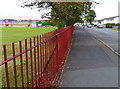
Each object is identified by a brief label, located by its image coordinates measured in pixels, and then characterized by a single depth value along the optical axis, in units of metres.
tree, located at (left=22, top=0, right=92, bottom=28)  7.53
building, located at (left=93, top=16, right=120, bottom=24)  39.07
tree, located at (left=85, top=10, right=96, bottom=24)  65.41
